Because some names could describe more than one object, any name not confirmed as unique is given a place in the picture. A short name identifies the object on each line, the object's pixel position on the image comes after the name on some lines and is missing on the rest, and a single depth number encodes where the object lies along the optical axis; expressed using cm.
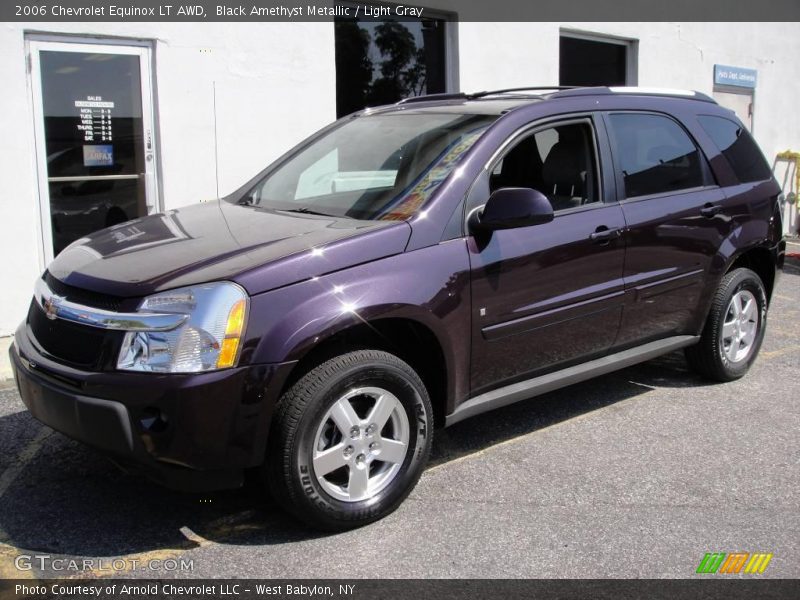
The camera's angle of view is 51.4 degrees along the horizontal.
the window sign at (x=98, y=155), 705
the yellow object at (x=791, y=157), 1411
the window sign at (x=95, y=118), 697
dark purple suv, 309
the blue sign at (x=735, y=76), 1273
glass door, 675
